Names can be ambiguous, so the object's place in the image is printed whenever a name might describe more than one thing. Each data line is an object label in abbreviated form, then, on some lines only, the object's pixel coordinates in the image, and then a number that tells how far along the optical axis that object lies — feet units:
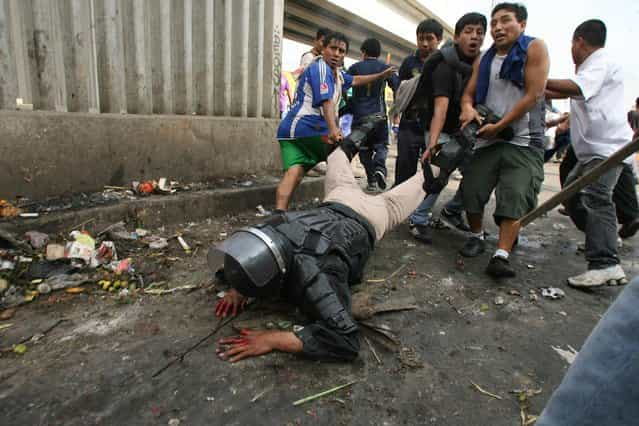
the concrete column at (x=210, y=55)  12.54
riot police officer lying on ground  5.43
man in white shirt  8.27
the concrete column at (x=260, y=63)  14.16
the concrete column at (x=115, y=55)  10.16
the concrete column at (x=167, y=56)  11.39
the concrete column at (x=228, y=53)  13.07
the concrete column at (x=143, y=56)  10.75
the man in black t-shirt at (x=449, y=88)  9.70
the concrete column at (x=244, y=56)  13.62
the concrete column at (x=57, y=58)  9.18
